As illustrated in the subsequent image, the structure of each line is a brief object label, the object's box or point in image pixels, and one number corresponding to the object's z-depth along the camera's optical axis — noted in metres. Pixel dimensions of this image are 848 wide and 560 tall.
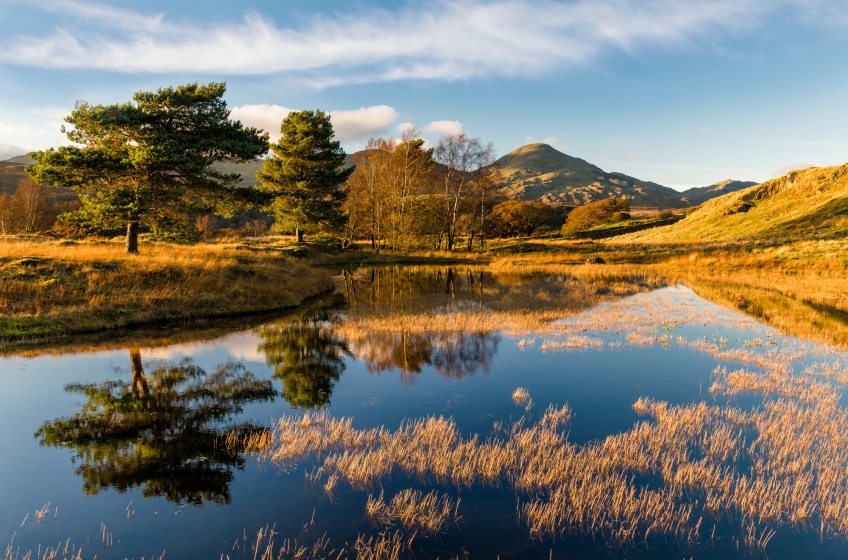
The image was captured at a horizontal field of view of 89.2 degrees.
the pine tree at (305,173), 49.25
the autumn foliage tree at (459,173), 57.44
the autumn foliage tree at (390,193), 57.09
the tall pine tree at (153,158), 22.84
